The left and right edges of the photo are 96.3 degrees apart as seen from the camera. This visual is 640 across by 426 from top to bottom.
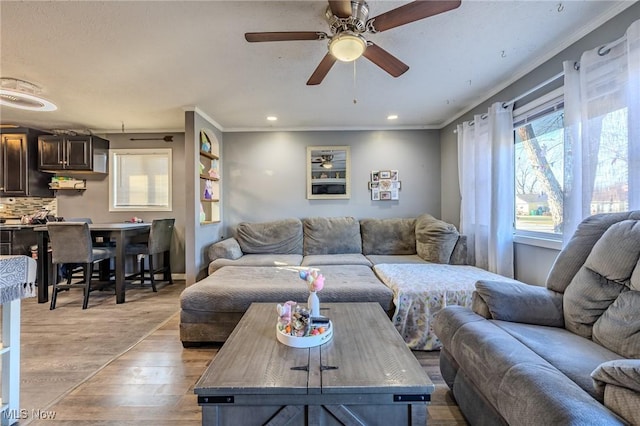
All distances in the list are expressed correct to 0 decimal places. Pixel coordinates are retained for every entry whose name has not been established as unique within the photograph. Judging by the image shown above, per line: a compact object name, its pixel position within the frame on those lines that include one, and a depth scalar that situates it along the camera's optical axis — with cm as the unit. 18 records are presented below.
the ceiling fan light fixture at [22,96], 285
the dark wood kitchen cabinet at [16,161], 434
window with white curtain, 240
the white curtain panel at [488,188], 281
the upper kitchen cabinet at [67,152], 439
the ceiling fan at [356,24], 148
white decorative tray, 145
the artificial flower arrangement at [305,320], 150
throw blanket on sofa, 242
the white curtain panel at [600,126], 167
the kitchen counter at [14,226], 410
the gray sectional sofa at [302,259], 242
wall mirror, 450
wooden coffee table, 113
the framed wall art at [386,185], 448
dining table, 357
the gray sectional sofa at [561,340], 92
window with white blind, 476
